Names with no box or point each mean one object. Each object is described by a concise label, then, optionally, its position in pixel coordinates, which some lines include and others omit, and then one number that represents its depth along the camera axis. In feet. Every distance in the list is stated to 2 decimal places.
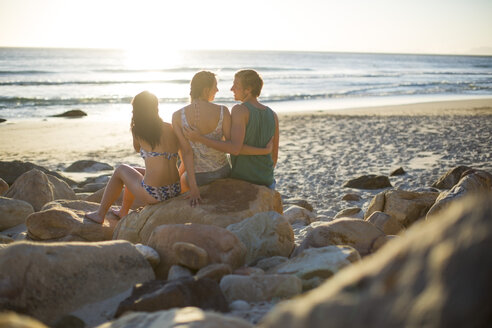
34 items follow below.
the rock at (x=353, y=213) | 20.72
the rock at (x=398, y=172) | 29.13
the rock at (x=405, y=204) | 18.16
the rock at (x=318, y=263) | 10.66
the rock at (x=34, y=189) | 20.88
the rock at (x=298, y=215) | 20.67
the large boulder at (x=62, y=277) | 9.78
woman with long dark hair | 16.22
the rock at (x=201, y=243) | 11.93
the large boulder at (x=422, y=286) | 3.96
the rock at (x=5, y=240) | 16.01
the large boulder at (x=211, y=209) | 15.21
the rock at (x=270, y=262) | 12.69
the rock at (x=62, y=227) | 16.20
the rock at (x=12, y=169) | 26.02
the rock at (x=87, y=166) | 32.11
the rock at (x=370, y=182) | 26.37
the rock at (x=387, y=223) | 16.21
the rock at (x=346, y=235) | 12.82
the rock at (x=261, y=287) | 10.09
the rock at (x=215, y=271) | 10.84
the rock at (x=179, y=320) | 6.66
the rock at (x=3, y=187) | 22.96
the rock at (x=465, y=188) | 16.46
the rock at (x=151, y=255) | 12.00
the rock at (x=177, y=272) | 11.17
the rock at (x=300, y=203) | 22.91
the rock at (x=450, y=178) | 24.13
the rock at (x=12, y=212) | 18.92
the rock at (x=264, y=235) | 13.53
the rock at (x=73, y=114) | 62.08
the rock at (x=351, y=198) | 24.29
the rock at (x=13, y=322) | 5.53
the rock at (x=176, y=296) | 9.00
